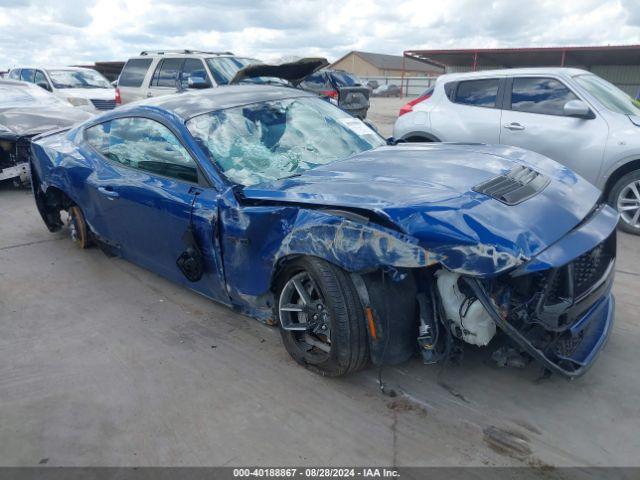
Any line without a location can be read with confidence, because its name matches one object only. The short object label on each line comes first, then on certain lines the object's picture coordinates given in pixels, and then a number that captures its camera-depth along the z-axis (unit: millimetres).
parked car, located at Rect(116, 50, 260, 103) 10156
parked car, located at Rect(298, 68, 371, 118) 12414
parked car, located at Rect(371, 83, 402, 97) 42875
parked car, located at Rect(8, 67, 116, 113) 12649
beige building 68812
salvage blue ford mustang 2449
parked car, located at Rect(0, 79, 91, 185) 7422
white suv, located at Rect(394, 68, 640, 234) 5328
